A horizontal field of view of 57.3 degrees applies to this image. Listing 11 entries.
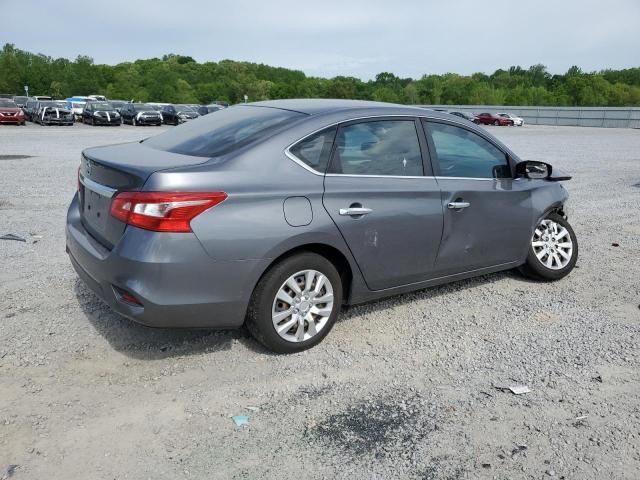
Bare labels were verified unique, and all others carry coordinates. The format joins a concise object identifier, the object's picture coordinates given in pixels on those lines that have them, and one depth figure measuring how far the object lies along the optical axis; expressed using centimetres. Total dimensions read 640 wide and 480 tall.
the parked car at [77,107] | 4378
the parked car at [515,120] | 5322
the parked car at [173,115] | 4144
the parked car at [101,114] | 3694
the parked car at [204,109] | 4375
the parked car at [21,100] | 4995
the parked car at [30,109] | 3926
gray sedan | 350
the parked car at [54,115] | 3541
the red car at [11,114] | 3322
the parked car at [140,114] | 3834
